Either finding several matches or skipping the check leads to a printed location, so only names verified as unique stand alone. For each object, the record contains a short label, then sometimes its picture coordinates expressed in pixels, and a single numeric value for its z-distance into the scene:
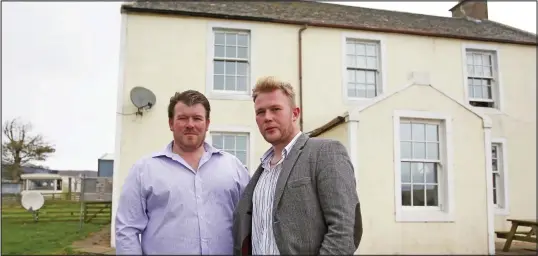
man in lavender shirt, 2.21
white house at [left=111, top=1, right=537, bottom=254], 8.81
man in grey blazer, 1.97
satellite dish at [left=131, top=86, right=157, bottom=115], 9.56
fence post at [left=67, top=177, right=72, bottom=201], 23.73
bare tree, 24.56
